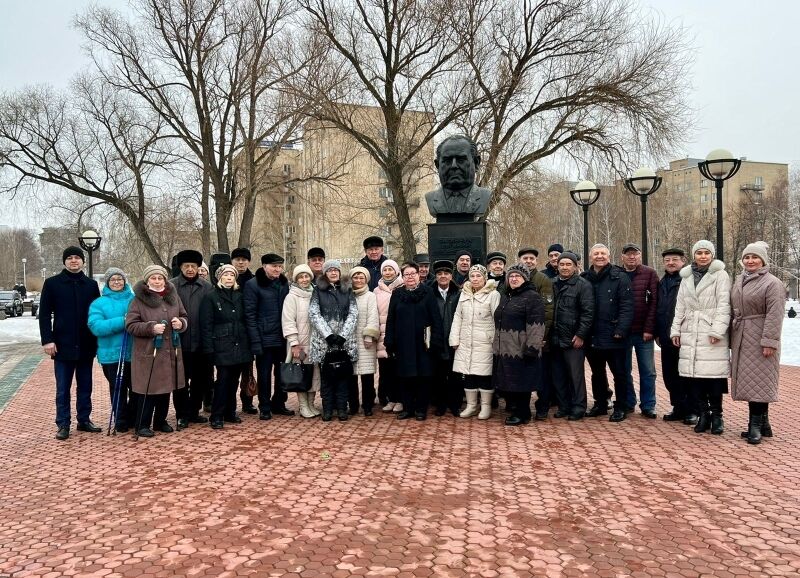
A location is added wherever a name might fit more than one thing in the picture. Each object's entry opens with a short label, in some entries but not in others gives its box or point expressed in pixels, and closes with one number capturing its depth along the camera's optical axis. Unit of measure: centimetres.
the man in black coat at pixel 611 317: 693
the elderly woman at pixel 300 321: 710
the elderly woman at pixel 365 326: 728
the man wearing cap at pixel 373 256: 831
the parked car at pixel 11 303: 3597
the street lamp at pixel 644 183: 1124
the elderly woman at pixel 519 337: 661
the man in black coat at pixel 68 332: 660
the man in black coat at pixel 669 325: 700
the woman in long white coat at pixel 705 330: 624
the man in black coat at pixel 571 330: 693
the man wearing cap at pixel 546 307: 698
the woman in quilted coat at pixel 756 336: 585
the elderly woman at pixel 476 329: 698
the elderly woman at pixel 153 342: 643
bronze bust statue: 909
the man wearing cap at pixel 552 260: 841
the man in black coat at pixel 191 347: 698
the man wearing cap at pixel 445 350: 725
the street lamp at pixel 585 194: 1256
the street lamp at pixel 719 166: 977
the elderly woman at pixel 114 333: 657
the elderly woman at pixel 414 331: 704
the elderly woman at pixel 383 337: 746
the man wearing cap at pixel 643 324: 708
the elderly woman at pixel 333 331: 704
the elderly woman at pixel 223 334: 690
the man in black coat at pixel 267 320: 713
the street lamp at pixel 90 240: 2014
